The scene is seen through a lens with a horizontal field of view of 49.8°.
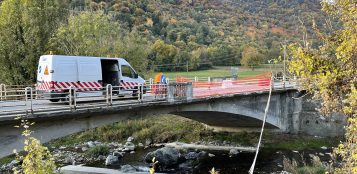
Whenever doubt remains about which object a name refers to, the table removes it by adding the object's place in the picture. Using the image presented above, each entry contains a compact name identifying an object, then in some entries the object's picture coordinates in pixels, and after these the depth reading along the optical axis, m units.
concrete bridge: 14.95
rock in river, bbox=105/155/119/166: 25.98
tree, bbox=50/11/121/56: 36.38
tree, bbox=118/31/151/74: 41.94
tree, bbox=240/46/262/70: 78.12
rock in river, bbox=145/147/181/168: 25.98
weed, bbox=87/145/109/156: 28.44
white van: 19.33
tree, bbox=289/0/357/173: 7.27
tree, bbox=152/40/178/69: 74.38
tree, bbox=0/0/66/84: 33.81
